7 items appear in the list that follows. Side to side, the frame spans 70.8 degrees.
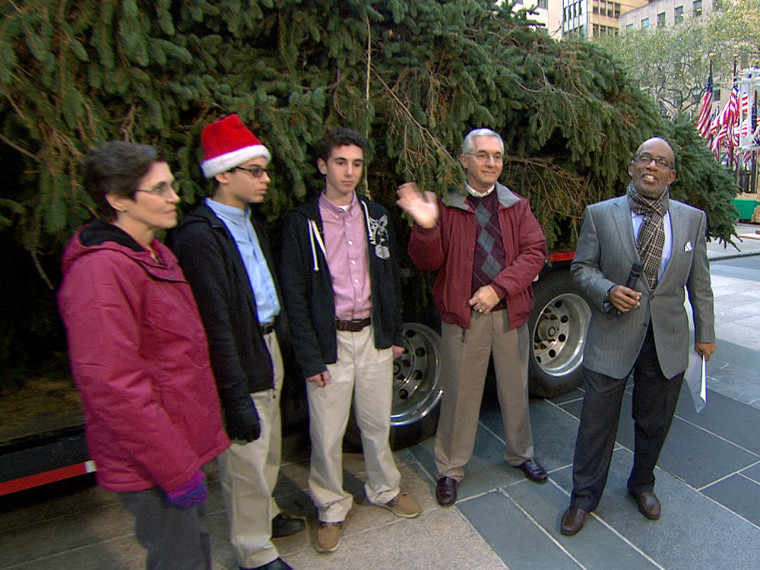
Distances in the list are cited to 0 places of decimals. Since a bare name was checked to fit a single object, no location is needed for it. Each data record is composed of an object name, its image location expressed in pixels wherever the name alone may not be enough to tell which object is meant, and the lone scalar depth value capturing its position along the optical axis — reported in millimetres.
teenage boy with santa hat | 2078
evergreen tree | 1965
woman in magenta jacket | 1496
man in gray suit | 2572
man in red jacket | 2809
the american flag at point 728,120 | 17719
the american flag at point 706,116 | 18156
